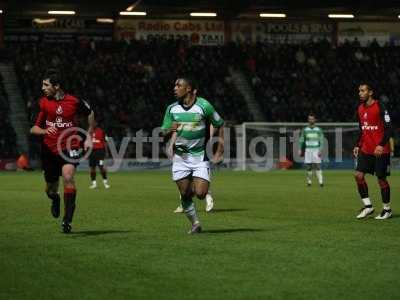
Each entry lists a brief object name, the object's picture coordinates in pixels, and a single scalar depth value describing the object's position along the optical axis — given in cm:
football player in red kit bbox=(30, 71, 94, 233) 1327
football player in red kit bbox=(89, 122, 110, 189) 2780
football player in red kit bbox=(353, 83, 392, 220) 1606
